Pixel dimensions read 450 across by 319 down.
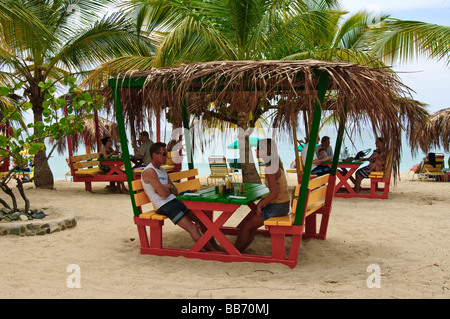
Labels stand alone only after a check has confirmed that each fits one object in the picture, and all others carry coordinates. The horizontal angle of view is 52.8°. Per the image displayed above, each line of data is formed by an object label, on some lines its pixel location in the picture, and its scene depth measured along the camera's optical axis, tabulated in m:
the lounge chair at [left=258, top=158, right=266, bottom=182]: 12.39
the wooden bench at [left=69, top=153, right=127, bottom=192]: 10.74
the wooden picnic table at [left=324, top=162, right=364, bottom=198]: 10.04
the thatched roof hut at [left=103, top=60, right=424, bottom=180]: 4.33
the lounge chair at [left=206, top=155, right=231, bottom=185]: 11.97
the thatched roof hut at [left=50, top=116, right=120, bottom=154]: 19.12
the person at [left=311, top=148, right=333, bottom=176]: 9.27
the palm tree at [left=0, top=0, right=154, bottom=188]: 10.94
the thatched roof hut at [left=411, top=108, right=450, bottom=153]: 14.66
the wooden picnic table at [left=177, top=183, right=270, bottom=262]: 4.69
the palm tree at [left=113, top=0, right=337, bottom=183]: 9.85
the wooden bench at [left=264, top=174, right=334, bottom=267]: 4.53
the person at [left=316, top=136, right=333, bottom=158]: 9.46
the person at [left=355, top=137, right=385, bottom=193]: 10.48
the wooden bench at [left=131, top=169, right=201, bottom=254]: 5.07
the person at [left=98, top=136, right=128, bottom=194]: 10.93
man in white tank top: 5.04
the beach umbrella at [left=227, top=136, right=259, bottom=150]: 15.06
